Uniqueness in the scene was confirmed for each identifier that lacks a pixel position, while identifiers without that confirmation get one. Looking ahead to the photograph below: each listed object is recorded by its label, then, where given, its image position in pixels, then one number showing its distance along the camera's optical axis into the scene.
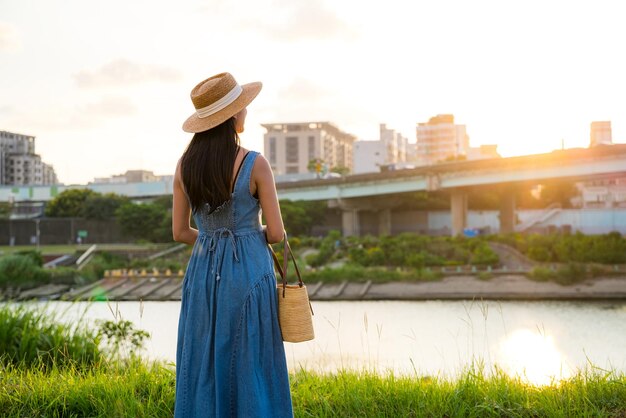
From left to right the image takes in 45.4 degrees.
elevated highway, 31.50
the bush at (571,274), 33.03
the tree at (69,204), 51.00
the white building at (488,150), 82.59
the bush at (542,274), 33.44
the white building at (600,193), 53.45
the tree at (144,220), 46.28
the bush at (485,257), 35.44
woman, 2.63
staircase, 46.84
